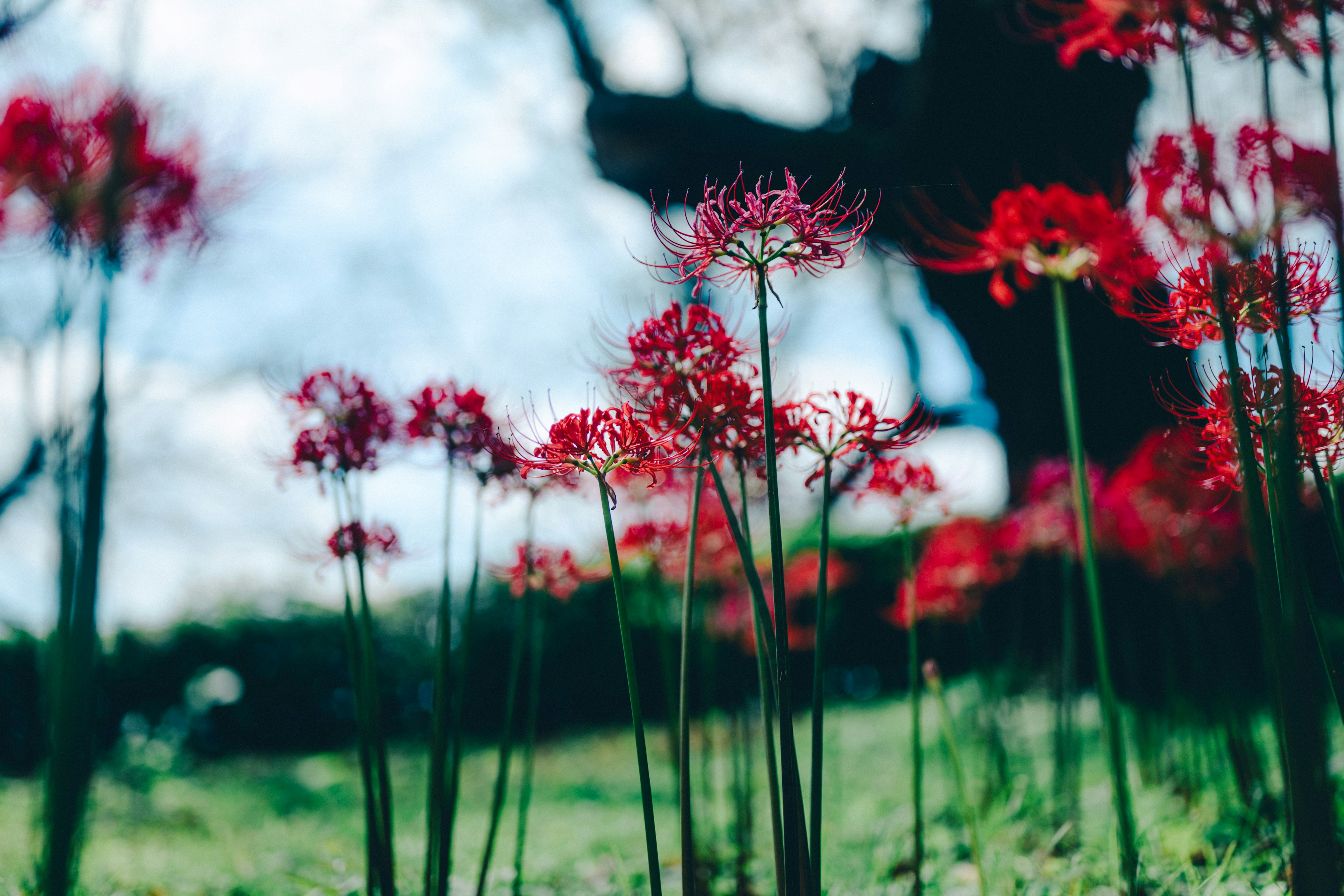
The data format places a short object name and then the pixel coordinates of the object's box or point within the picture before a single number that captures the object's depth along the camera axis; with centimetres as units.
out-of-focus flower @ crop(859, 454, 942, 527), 202
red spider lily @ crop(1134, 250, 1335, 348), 128
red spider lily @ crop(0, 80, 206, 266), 127
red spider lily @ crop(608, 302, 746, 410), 129
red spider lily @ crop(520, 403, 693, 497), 127
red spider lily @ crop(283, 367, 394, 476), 180
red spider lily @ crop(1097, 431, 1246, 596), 281
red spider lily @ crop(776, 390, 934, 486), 134
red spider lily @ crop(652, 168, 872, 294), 125
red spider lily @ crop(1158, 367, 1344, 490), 133
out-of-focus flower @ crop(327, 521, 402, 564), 175
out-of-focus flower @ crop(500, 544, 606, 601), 216
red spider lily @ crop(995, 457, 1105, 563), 334
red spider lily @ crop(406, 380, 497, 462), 180
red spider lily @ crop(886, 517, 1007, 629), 330
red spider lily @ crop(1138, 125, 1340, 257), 108
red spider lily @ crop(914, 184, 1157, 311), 136
